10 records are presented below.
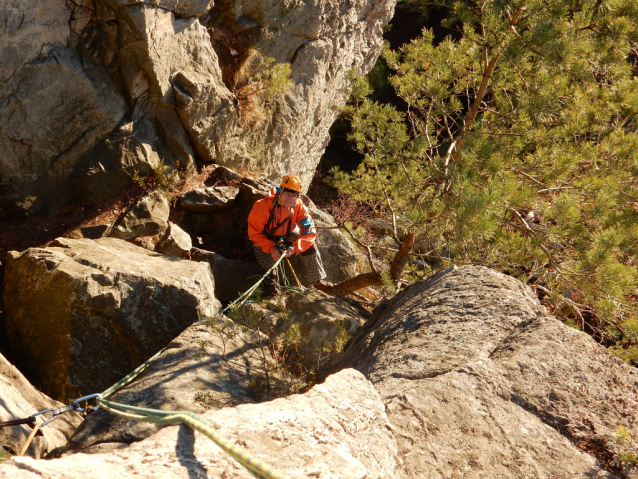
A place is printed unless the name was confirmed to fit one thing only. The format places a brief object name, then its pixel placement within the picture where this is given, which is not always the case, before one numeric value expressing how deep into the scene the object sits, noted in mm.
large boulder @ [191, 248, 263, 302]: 7801
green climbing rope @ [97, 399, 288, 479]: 2035
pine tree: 5236
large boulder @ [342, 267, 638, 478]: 2709
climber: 6676
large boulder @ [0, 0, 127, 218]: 7059
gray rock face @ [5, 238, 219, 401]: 5473
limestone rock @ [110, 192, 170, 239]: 7930
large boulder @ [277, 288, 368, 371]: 4785
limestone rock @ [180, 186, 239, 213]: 8556
